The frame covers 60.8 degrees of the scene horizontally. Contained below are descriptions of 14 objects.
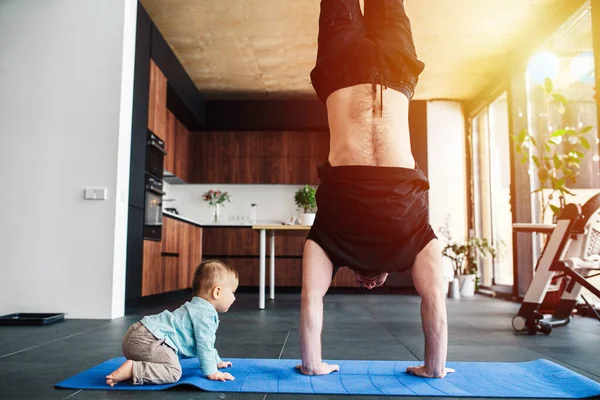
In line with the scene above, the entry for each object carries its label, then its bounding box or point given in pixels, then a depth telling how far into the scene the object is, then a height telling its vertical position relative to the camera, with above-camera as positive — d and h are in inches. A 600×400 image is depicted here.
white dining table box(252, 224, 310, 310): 194.1 +2.2
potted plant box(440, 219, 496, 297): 268.2 -5.9
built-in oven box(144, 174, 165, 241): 191.9 +14.4
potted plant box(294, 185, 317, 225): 239.8 +23.2
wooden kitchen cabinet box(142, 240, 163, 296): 190.1 -9.0
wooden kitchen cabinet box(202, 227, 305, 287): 298.8 -3.0
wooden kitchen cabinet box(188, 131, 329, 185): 318.7 +55.5
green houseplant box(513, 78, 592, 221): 171.3 +38.1
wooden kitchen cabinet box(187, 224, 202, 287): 271.6 -0.8
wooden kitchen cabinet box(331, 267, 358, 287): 298.7 -18.5
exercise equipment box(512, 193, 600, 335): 128.3 -1.6
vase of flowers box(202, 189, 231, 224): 319.6 +29.2
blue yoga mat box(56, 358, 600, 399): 65.6 -18.5
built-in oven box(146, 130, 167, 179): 198.5 +37.0
